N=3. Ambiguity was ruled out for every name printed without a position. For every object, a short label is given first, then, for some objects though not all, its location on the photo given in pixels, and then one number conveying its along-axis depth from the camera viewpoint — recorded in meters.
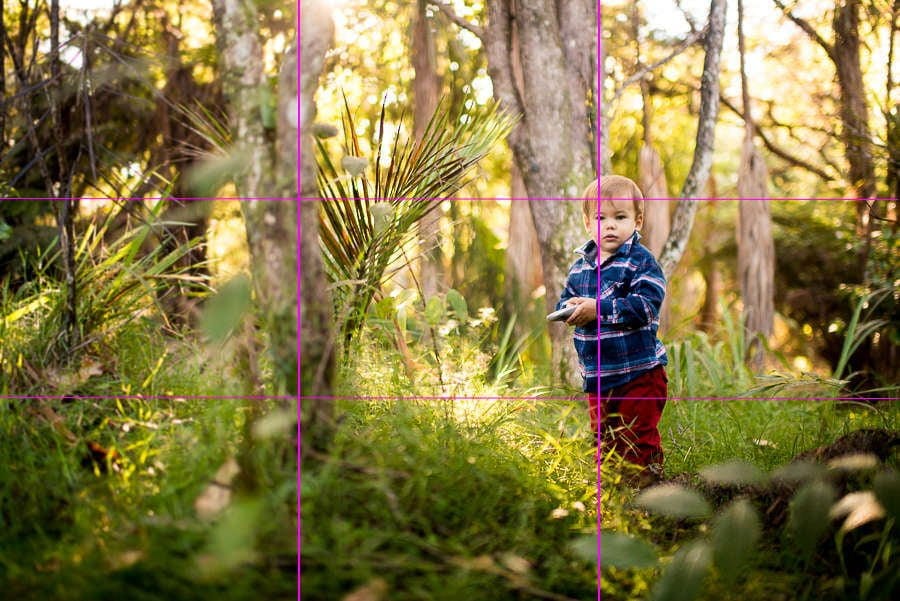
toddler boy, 2.86
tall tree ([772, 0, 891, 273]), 5.17
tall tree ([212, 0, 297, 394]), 1.90
